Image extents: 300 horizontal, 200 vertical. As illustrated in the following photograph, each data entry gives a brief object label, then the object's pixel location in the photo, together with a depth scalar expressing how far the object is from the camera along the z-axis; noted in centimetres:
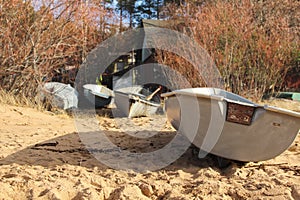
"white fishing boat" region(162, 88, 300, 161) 289
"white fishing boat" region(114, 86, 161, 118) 759
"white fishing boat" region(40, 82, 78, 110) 768
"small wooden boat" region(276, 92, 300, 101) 929
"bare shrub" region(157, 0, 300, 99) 841
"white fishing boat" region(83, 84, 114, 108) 922
